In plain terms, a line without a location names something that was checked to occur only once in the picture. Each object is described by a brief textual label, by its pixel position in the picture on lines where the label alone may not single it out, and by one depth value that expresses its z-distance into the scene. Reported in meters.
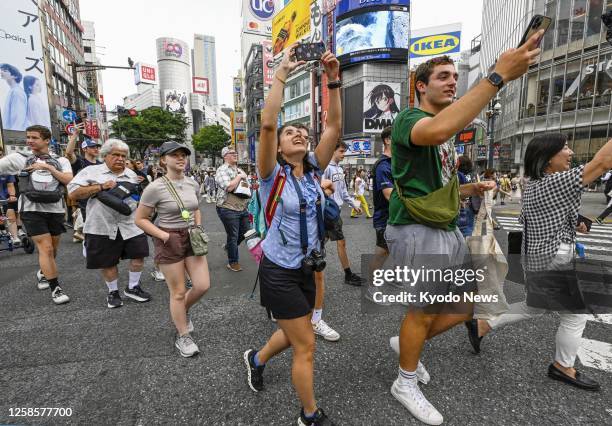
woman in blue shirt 1.83
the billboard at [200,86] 121.44
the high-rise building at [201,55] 194.25
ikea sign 43.97
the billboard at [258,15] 77.19
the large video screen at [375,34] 38.12
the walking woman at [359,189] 12.70
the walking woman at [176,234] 2.93
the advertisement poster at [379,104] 40.66
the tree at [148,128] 47.41
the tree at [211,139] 73.00
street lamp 17.31
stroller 6.76
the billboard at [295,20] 49.12
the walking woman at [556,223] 2.17
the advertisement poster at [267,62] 54.28
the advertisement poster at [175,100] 104.44
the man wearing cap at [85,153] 5.06
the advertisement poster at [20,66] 17.94
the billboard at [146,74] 96.56
